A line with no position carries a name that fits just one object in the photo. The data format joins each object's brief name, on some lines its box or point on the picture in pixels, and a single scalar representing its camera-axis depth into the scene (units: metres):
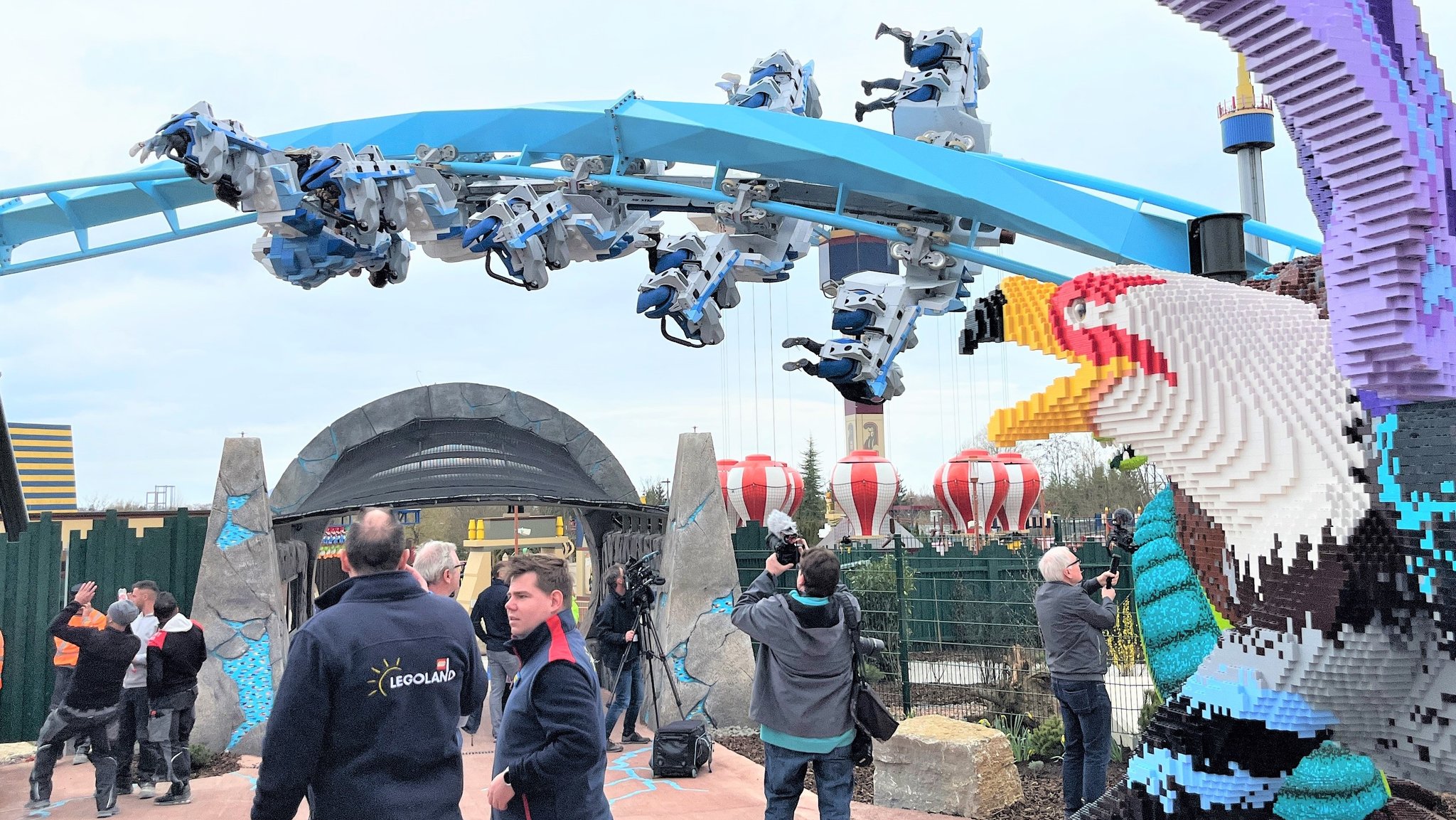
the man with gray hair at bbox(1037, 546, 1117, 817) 5.86
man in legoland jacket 3.13
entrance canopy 11.20
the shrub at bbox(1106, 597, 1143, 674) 9.77
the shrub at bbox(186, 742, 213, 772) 9.07
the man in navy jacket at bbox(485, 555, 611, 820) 3.27
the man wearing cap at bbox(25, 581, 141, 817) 7.19
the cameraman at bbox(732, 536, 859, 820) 4.81
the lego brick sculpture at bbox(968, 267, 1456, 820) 3.08
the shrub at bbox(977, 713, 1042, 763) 7.98
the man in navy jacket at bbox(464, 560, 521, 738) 8.20
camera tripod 8.91
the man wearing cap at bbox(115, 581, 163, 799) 7.83
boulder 6.63
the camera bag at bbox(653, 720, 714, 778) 8.12
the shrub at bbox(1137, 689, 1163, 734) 7.03
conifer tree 31.72
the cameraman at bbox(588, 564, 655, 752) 9.01
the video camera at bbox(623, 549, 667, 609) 8.49
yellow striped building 35.88
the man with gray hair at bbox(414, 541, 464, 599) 5.26
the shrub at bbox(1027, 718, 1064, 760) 7.82
